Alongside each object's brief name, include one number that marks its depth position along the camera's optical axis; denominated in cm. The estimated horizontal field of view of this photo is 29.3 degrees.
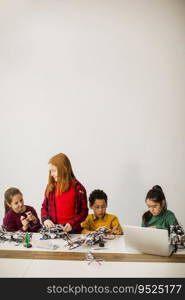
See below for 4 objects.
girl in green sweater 264
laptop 207
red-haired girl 298
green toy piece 232
